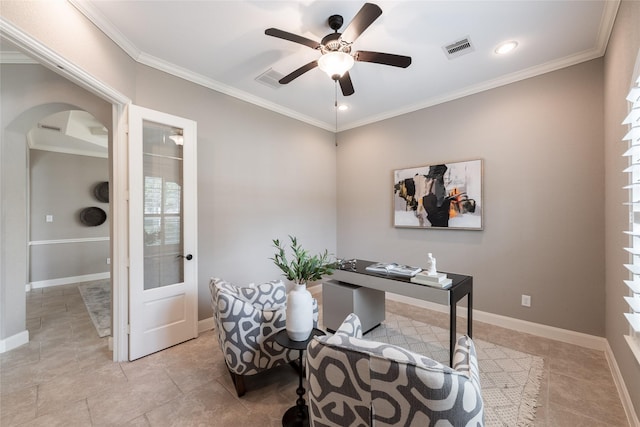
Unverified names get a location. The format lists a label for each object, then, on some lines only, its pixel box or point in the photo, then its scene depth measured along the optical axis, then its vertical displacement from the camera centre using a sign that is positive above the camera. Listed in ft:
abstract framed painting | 10.55 +0.74
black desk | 6.85 -2.19
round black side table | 5.29 -4.15
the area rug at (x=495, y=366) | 5.78 -4.43
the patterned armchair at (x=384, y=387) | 2.81 -2.08
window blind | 4.65 +0.03
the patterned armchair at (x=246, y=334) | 6.19 -2.97
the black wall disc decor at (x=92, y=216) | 17.56 -0.21
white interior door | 7.85 -0.61
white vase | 5.42 -2.14
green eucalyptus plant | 5.51 -1.20
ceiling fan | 6.07 +4.09
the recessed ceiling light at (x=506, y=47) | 7.90 +5.17
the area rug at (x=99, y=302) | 10.20 -4.50
